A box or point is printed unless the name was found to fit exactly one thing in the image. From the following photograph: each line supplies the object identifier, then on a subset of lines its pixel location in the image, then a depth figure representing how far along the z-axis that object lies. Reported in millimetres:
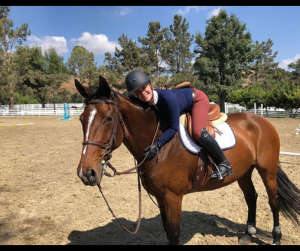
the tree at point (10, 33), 35875
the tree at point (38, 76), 43625
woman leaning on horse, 2428
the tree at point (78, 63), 68131
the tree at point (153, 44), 47656
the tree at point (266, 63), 67794
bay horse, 2258
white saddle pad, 2732
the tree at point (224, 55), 35875
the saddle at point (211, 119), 2815
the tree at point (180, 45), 54200
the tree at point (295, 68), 53572
